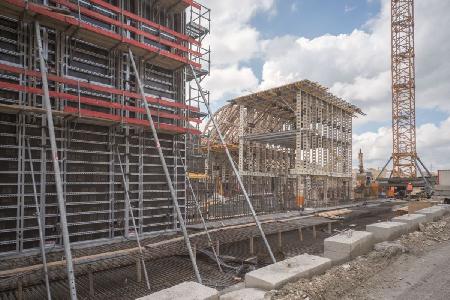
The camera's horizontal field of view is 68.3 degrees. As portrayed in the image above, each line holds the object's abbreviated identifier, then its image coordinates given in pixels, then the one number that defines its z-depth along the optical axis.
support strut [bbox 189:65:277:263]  11.29
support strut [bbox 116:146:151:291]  7.86
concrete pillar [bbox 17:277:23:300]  6.56
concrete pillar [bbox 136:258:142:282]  8.41
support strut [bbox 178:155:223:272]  9.52
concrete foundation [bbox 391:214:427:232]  10.59
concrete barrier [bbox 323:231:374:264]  7.07
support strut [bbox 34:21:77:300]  5.65
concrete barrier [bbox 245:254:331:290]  5.02
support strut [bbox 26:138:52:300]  6.73
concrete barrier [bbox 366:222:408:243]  8.82
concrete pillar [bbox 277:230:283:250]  12.81
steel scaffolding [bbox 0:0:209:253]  8.75
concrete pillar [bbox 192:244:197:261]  9.76
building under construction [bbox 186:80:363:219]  21.97
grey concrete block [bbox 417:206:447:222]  12.73
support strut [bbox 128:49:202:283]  7.39
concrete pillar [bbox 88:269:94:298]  7.45
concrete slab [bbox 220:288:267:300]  4.66
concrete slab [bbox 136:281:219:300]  4.25
